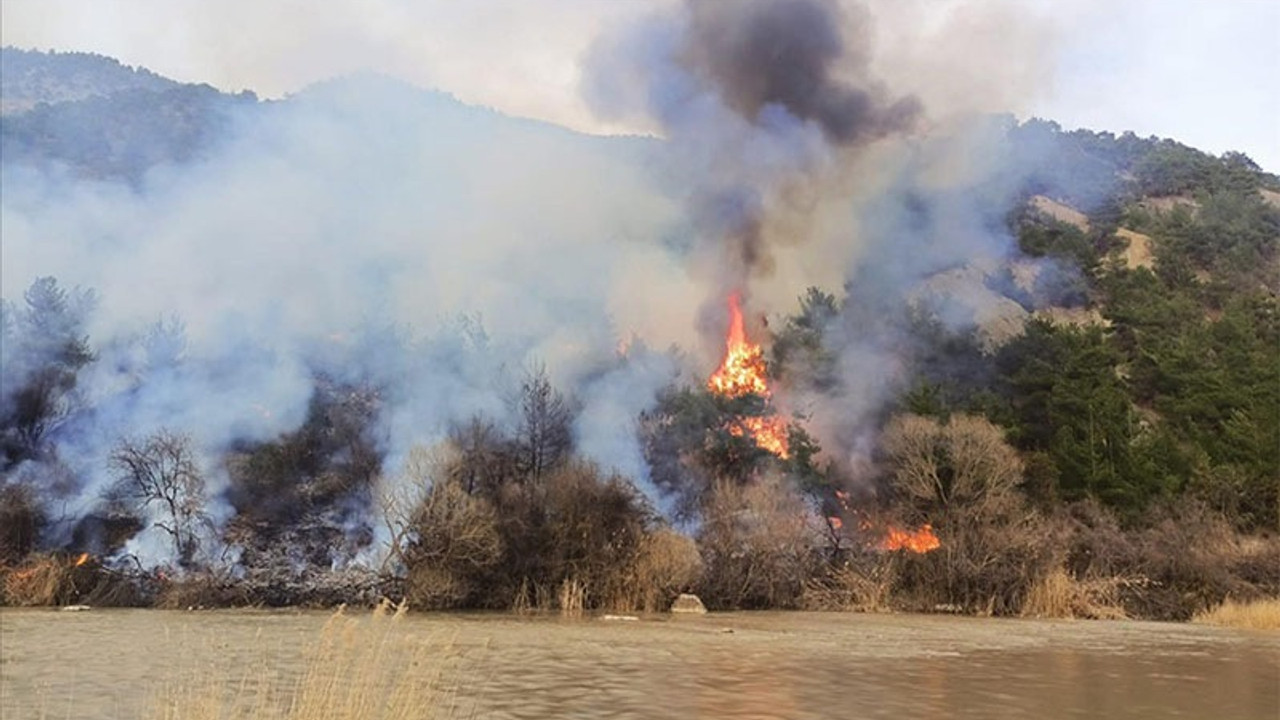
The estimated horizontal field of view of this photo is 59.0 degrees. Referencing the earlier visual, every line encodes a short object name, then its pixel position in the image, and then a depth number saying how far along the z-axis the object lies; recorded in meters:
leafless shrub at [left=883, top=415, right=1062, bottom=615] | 37.12
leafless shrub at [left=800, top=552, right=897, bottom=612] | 37.69
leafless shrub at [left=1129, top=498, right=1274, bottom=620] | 38.28
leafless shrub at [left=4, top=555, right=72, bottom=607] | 31.28
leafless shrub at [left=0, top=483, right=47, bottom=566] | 32.78
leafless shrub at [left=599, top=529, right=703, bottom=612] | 34.25
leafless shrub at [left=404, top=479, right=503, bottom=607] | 33.16
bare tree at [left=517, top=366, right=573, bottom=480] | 39.75
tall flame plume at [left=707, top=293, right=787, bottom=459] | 47.77
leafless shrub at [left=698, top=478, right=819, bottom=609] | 36.84
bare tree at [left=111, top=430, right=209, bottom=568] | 35.03
